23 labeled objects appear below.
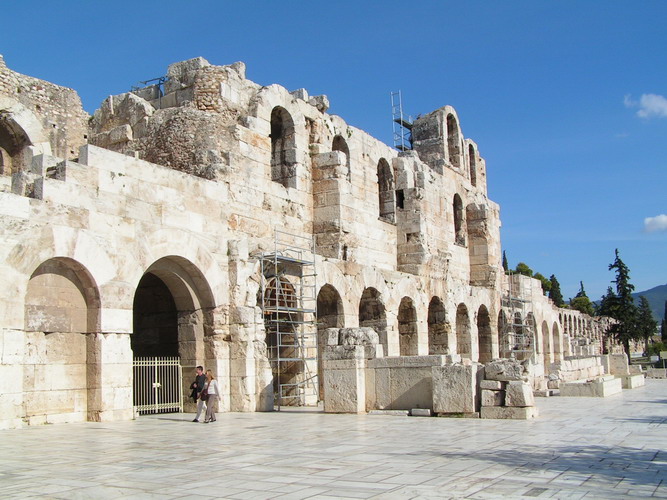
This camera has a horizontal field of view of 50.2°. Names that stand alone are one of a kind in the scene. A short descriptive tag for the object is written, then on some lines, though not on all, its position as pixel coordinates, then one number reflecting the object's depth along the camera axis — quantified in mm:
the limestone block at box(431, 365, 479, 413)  12719
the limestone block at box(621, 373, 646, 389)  23062
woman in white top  12688
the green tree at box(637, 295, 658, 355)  67312
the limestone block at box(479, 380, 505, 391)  12648
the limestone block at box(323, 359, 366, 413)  13930
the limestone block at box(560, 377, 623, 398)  18500
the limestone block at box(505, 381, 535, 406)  12445
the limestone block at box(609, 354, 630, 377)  29495
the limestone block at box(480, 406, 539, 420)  12375
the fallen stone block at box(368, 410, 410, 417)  13392
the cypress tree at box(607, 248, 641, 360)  60312
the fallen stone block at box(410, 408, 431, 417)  13096
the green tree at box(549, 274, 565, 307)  80000
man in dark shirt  12992
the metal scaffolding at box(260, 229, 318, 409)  17156
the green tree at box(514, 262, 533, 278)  80125
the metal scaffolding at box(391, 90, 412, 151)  32625
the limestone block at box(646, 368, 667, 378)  33550
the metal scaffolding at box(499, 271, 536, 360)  31484
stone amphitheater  12289
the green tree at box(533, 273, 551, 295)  82231
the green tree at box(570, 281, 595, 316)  84312
